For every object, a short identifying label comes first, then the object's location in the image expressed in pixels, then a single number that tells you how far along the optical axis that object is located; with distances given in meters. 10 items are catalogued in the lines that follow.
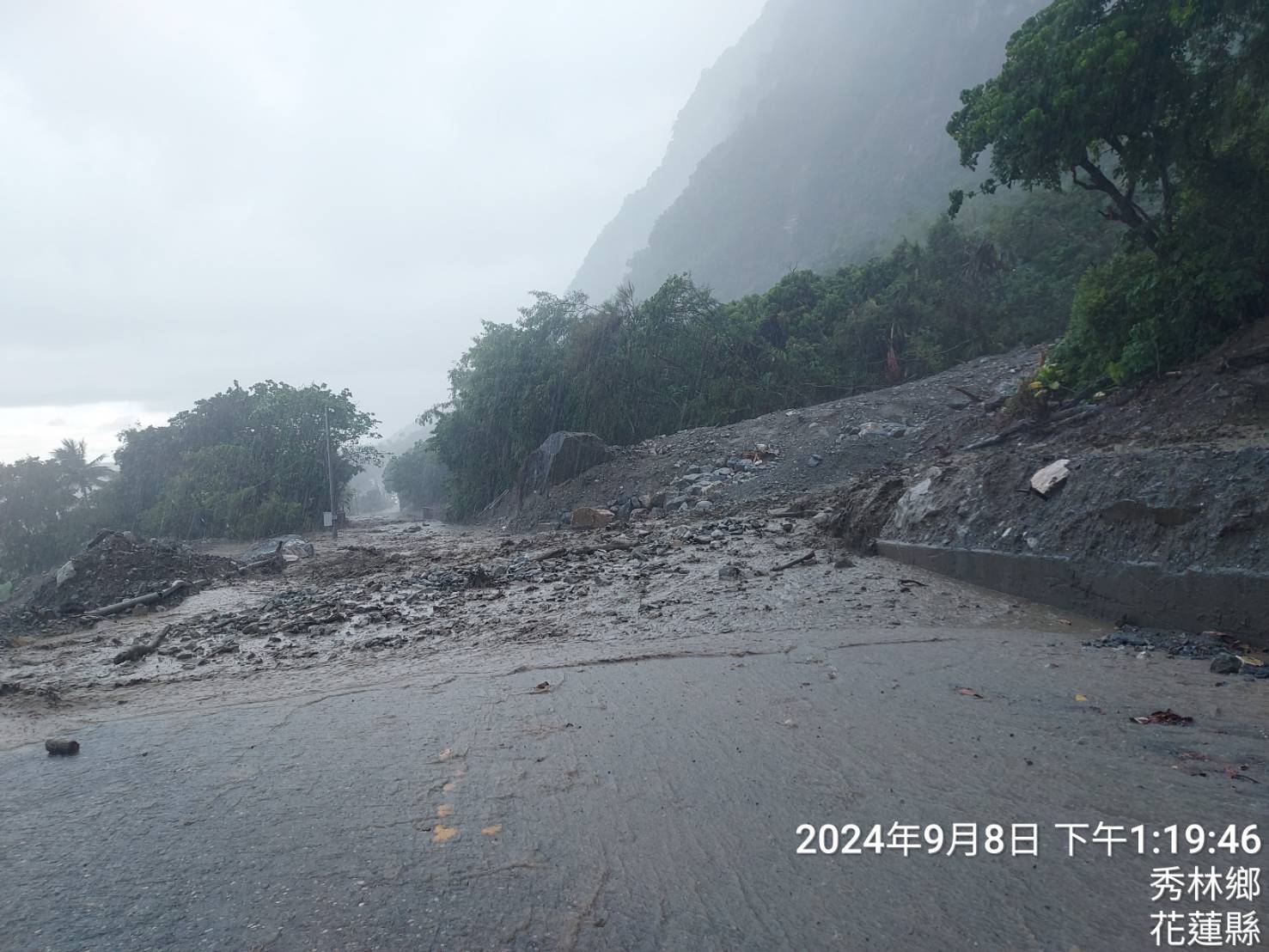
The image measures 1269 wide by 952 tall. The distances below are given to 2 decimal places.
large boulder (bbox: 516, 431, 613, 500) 18.95
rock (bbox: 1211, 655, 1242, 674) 3.54
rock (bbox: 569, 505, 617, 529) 14.05
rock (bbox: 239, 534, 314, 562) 14.06
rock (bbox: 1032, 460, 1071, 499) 5.54
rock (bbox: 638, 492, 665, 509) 14.54
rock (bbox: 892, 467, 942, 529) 6.83
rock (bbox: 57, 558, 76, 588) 9.48
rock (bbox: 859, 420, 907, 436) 14.80
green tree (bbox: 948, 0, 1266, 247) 8.86
